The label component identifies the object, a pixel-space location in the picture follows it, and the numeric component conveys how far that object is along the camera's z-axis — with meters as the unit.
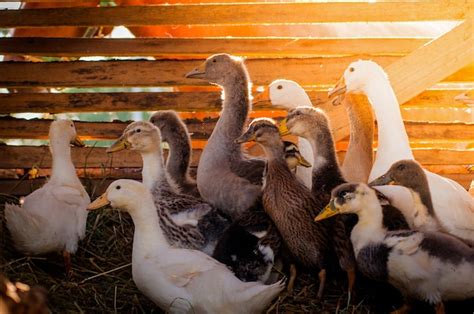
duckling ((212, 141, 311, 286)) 5.27
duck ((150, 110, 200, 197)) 6.73
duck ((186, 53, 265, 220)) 6.05
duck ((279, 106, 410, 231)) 5.82
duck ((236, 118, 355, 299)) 5.54
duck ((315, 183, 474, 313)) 4.83
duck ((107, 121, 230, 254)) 5.50
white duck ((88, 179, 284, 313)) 4.70
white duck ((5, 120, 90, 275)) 5.51
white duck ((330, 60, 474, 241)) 5.54
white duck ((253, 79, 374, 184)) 6.57
